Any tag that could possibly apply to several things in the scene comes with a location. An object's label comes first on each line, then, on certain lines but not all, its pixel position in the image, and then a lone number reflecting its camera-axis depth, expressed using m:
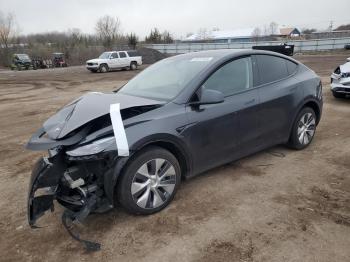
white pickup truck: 27.39
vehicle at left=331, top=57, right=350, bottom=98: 8.80
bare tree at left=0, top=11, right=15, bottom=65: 40.97
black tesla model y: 3.22
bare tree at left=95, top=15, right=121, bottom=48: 66.44
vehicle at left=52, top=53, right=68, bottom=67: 38.06
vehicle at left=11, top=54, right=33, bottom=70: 34.66
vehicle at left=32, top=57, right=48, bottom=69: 36.34
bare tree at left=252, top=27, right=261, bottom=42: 86.17
